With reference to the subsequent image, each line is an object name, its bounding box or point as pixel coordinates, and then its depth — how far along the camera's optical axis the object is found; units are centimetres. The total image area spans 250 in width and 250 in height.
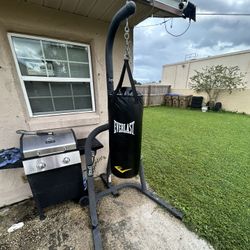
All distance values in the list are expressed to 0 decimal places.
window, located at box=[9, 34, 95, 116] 163
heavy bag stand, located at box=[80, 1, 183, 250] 105
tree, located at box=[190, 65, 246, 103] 886
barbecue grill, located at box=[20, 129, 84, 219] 142
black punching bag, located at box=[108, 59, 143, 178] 120
